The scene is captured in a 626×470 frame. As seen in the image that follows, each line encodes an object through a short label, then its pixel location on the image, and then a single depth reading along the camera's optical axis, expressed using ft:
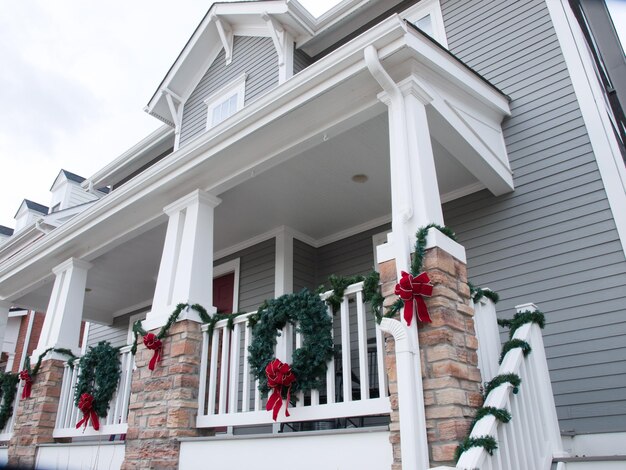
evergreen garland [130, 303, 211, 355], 14.35
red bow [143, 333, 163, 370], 14.31
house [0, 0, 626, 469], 9.56
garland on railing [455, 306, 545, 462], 7.81
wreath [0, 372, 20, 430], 20.06
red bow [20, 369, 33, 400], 18.90
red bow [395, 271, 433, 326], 9.07
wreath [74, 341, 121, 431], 16.06
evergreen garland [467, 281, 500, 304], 10.59
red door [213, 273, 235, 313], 23.45
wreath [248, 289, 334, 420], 11.04
